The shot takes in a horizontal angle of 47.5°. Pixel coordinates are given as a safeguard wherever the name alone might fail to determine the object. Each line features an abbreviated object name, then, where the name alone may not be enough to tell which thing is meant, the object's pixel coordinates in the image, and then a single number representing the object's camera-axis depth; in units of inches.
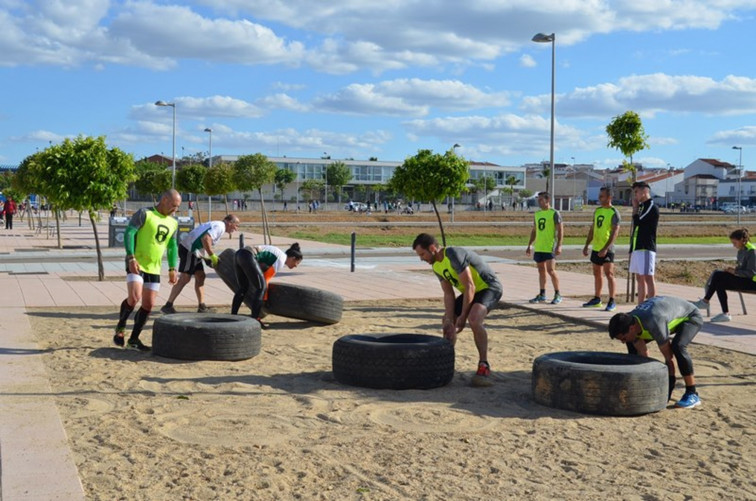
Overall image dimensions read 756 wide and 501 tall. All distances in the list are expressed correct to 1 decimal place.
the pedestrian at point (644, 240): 408.8
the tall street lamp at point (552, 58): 1109.7
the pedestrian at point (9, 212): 1675.7
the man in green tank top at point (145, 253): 341.1
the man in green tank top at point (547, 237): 502.3
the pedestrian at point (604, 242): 478.3
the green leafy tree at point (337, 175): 4638.3
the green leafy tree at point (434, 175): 990.4
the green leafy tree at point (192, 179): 1814.7
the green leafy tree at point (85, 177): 735.1
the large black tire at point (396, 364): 290.5
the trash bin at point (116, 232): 1108.5
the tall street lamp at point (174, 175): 1906.0
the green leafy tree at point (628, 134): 593.9
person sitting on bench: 422.9
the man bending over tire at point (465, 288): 291.9
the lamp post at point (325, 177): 3987.0
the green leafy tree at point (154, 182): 2155.5
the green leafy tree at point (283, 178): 4355.8
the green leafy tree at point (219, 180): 1689.2
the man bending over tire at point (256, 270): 407.2
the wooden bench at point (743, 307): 459.7
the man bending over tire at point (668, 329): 261.6
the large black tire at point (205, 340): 336.8
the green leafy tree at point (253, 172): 1567.4
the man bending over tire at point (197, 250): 443.2
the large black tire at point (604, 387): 256.8
